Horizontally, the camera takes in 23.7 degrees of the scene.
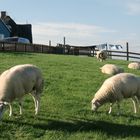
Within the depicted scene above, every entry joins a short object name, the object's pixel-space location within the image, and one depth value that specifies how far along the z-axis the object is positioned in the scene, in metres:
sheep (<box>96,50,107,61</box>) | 23.35
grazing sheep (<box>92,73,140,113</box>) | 9.55
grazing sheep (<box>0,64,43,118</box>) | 8.18
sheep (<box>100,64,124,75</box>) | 15.58
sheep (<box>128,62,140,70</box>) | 19.12
